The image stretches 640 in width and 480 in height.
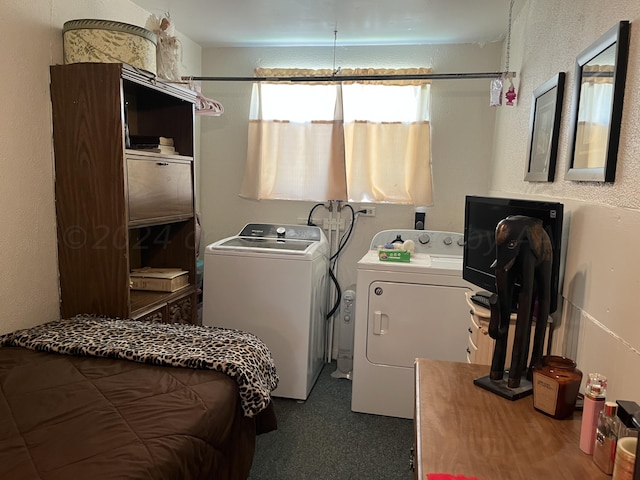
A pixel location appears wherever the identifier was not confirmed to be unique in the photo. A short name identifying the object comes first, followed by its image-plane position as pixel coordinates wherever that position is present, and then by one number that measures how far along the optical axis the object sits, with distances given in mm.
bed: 1183
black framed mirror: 1276
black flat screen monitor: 1566
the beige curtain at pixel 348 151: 3320
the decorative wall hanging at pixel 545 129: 1812
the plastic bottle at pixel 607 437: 968
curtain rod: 2816
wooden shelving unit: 2047
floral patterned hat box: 2064
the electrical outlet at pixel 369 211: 3484
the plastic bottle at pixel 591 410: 1044
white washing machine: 2896
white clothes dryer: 2709
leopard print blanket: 1715
